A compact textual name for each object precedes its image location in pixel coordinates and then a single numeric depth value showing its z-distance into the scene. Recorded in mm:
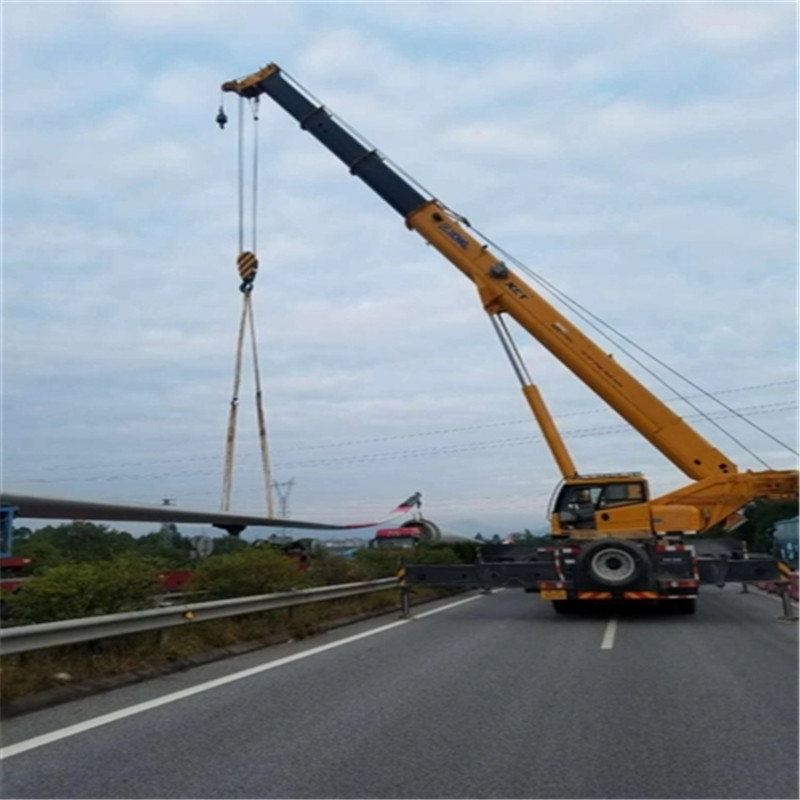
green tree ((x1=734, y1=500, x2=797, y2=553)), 47500
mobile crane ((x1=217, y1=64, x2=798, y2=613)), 16375
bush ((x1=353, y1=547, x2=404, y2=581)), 21247
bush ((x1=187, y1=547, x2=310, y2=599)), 13930
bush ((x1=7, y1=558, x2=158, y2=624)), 9859
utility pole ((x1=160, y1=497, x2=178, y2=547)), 23652
